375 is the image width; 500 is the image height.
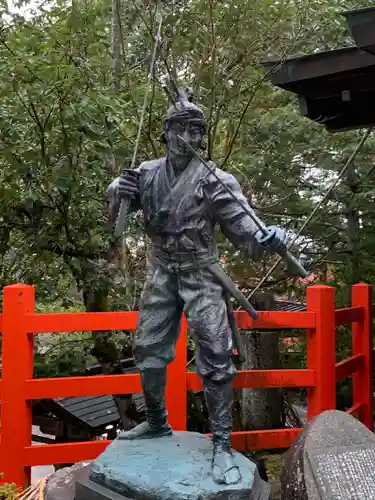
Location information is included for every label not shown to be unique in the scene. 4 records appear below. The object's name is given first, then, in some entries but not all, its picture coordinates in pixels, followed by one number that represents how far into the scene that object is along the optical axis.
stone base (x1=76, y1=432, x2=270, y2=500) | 2.69
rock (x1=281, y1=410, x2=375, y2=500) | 2.90
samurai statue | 2.98
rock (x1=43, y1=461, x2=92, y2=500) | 3.16
